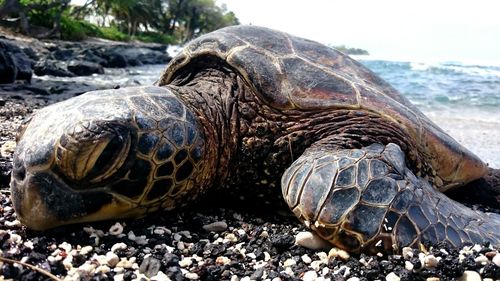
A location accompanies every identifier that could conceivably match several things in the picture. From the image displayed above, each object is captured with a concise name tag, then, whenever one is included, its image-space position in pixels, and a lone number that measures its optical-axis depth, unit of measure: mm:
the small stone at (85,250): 287
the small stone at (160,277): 261
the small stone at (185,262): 286
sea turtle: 297
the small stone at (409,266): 268
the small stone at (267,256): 304
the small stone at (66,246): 287
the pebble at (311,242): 311
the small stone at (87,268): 259
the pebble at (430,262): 266
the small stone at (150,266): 268
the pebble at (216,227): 352
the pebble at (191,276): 267
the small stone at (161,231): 330
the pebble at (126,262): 277
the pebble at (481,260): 268
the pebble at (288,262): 294
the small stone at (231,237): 333
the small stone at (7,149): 506
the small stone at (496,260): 267
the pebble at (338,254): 293
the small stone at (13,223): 312
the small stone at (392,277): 264
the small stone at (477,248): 282
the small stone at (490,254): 275
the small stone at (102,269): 262
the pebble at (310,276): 271
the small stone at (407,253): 275
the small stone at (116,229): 317
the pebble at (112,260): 276
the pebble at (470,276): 261
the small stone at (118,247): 294
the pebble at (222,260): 293
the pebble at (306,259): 296
